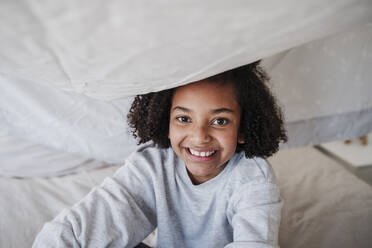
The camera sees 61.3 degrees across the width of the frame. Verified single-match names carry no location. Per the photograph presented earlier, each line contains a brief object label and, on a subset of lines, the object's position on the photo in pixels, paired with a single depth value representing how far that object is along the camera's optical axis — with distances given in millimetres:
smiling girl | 610
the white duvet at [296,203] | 817
